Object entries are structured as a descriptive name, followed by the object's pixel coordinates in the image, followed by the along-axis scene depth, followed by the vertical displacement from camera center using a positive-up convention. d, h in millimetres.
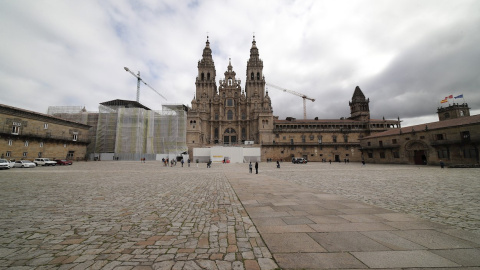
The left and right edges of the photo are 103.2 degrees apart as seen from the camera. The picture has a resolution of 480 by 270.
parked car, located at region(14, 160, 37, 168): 25453 -689
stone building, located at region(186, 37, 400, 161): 52625 +9355
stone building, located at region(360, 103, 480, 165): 26484 +1620
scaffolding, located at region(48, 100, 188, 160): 45875 +6484
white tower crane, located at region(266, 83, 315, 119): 99500 +27328
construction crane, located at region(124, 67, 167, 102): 95900 +38763
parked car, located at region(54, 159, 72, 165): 32062 -609
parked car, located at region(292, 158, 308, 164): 43144 -1349
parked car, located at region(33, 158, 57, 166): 29122 -512
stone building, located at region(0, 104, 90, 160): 29656 +4074
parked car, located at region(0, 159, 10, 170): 21503 -556
